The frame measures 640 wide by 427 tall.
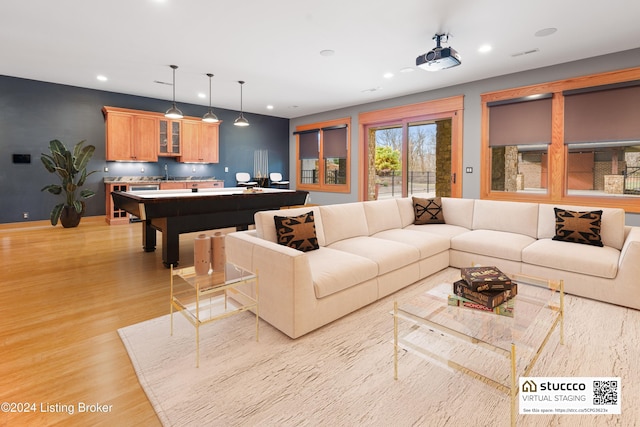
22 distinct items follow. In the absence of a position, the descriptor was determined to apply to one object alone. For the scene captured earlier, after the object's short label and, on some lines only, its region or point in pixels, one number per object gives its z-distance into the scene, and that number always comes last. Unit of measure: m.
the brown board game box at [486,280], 1.97
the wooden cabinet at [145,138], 7.34
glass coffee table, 1.67
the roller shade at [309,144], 9.48
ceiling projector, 3.78
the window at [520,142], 5.39
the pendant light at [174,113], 5.37
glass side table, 2.12
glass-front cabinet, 7.74
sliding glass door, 7.36
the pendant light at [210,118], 5.78
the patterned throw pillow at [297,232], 2.88
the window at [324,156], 8.69
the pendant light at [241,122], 6.28
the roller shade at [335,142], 8.66
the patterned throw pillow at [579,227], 3.29
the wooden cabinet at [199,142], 8.08
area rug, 1.58
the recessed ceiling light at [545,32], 3.94
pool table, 3.87
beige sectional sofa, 2.34
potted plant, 6.25
